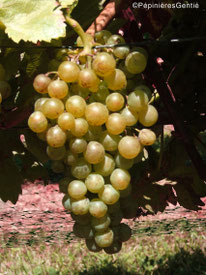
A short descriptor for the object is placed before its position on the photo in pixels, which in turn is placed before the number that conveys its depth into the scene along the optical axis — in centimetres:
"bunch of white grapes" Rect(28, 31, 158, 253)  73
